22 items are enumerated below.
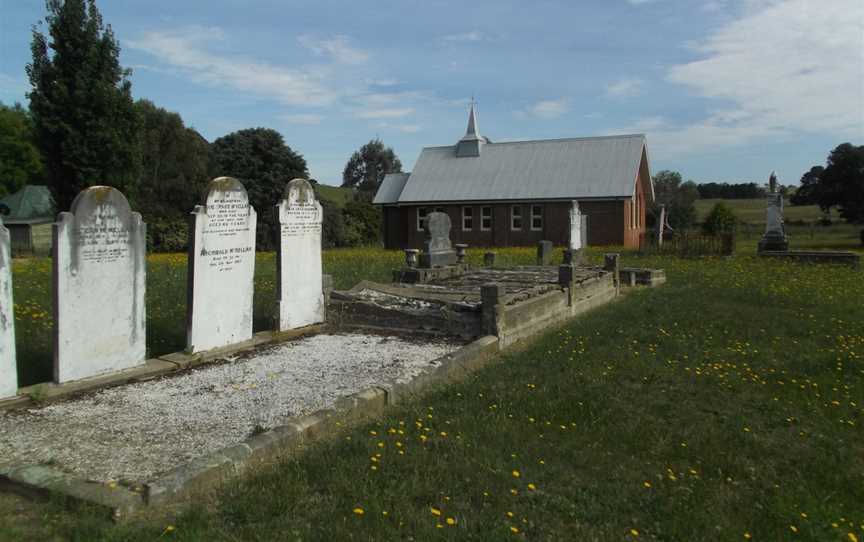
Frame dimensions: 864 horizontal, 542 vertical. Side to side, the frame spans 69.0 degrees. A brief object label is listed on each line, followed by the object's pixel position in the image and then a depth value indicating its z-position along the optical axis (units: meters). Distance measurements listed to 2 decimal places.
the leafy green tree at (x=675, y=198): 53.97
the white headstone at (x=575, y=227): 20.25
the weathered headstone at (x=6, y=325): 5.69
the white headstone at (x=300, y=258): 9.23
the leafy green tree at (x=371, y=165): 87.12
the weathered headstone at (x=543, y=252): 19.72
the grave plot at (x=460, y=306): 9.08
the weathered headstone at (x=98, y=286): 6.24
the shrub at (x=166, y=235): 34.47
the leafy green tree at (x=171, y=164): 48.16
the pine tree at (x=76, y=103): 28.53
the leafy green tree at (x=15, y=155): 52.78
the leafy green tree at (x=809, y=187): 43.44
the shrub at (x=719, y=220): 39.33
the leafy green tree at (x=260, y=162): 41.44
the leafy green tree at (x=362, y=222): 46.06
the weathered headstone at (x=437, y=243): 14.54
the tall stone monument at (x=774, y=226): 25.98
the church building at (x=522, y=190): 34.97
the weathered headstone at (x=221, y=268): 7.69
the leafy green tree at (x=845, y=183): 40.41
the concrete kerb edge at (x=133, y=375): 5.86
